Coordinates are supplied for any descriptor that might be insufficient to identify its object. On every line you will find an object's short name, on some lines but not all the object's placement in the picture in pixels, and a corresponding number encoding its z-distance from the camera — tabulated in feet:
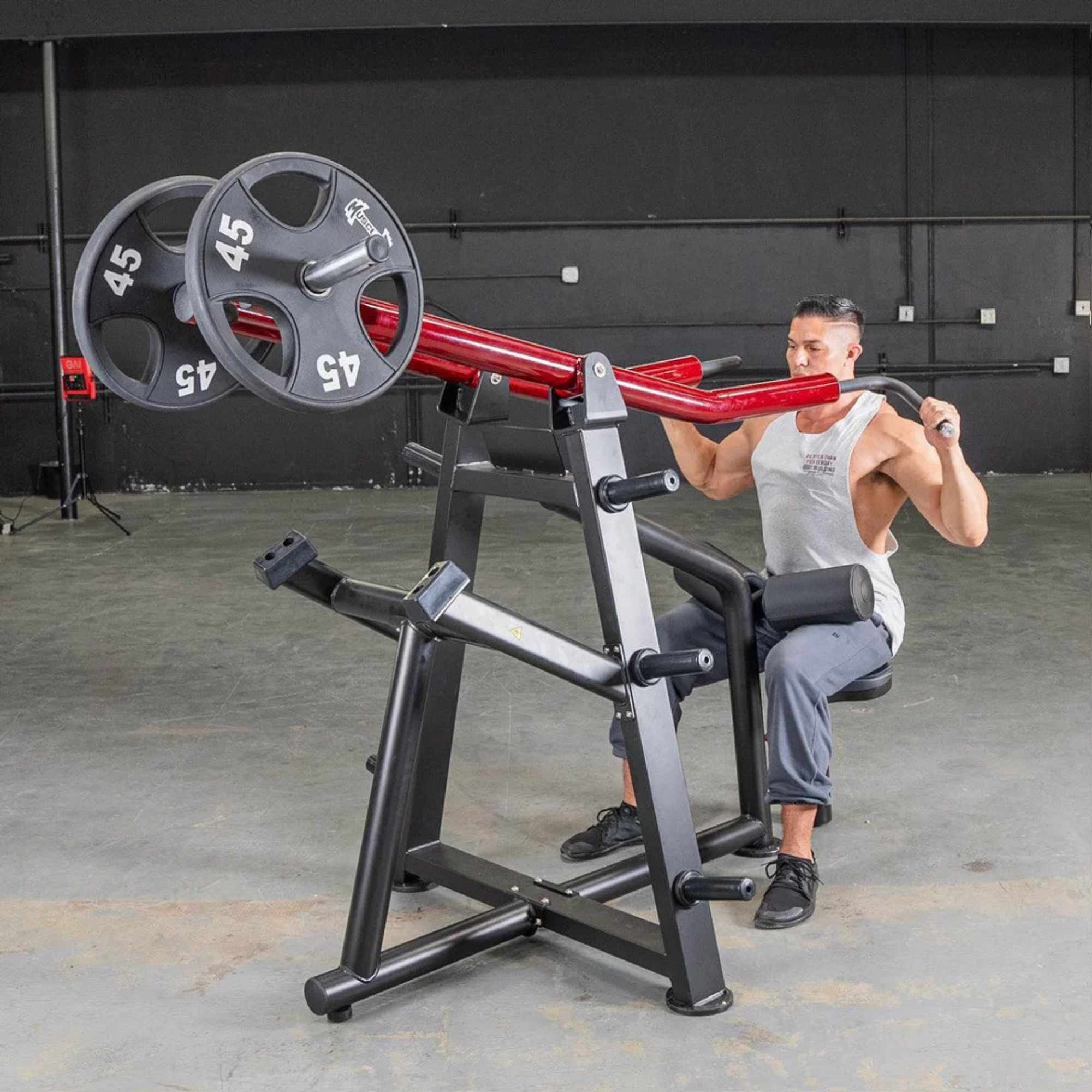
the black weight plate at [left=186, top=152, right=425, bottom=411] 5.47
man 8.15
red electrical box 25.03
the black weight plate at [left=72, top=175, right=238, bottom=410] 6.43
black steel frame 6.88
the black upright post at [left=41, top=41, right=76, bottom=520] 25.84
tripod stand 24.25
